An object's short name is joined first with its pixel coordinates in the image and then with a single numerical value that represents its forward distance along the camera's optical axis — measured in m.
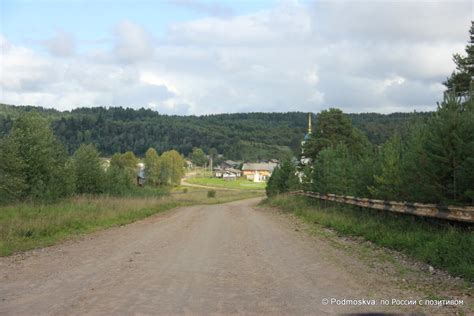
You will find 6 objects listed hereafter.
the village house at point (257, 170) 167.61
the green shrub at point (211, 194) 82.99
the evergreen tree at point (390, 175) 15.39
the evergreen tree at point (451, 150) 11.20
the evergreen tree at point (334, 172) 23.40
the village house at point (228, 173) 172.30
